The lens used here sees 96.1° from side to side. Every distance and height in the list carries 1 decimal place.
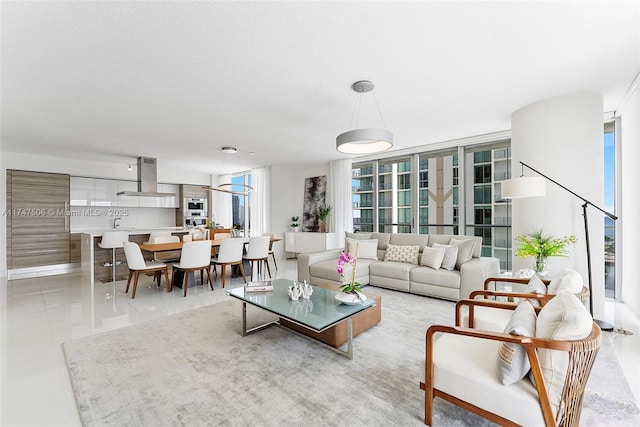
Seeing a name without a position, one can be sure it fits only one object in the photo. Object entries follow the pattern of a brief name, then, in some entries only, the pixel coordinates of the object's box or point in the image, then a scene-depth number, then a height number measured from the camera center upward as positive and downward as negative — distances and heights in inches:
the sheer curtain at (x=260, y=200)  314.5 +15.9
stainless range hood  256.1 +33.3
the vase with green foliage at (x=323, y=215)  289.3 -1.7
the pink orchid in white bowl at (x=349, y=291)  101.3 -28.6
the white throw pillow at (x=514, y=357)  54.1 -27.9
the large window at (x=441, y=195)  206.4 +14.5
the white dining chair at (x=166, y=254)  201.2 -28.1
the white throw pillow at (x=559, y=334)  50.3 -21.8
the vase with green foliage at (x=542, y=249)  114.7 -15.4
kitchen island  205.3 -33.3
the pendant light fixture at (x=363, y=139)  105.5 +28.6
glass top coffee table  89.9 -33.1
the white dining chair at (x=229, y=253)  189.9 -25.8
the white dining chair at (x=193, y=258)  171.3 -26.3
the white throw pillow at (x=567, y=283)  79.6 -20.5
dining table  173.4 -20.0
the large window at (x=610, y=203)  157.2 +4.0
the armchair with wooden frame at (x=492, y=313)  81.9 -32.7
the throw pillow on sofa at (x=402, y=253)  184.1 -26.8
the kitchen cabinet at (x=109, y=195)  265.0 +19.6
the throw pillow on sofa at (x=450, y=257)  164.4 -25.8
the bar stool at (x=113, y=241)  204.1 -18.3
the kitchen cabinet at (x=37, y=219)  229.5 -2.8
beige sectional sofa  154.4 -32.6
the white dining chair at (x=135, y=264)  167.0 -29.0
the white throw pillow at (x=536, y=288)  89.1 -24.1
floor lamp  116.3 +9.1
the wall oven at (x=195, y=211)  330.6 +4.0
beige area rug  68.6 -48.2
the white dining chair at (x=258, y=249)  209.5 -25.9
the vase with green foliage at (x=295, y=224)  315.6 -11.5
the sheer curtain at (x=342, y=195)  275.3 +17.1
